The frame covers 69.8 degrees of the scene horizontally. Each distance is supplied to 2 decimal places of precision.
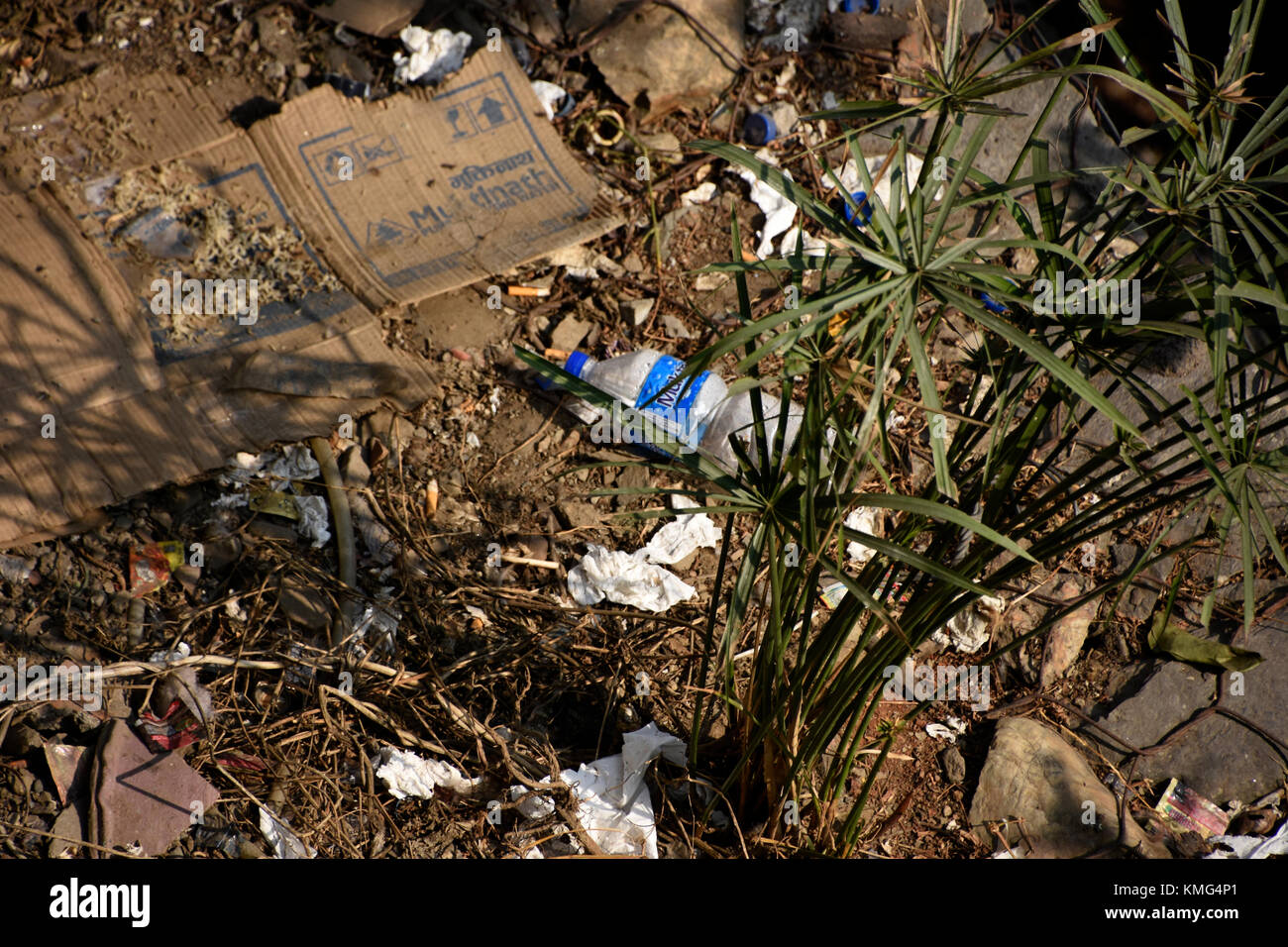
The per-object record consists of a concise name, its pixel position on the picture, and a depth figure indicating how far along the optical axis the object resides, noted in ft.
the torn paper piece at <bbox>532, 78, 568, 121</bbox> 10.74
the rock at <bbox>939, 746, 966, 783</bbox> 7.45
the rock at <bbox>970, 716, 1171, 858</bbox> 7.04
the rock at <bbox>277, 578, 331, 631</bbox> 7.79
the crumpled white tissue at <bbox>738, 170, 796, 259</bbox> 10.46
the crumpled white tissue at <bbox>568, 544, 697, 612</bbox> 8.15
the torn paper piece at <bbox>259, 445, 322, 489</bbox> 8.61
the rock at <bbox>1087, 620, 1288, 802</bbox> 7.97
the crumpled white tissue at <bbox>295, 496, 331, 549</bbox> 8.34
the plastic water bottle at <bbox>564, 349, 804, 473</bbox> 8.60
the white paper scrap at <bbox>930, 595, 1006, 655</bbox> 8.15
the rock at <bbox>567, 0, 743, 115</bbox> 10.84
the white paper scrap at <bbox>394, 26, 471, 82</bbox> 10.65
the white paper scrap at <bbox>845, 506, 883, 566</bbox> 8.38
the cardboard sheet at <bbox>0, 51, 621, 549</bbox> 8.25
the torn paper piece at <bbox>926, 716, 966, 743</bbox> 7.67
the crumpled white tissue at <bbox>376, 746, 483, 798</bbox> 6.64
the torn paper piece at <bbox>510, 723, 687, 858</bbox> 6.31
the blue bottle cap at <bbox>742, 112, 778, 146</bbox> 10.96
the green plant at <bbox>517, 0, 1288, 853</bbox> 3.89
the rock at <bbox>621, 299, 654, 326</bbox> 9.75
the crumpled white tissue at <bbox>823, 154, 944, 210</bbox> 10.46
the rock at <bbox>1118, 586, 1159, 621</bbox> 8.59
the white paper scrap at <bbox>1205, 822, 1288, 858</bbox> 7.56
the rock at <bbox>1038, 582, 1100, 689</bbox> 8.07
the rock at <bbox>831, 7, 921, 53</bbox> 11.52
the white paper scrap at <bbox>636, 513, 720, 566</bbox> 8.43
